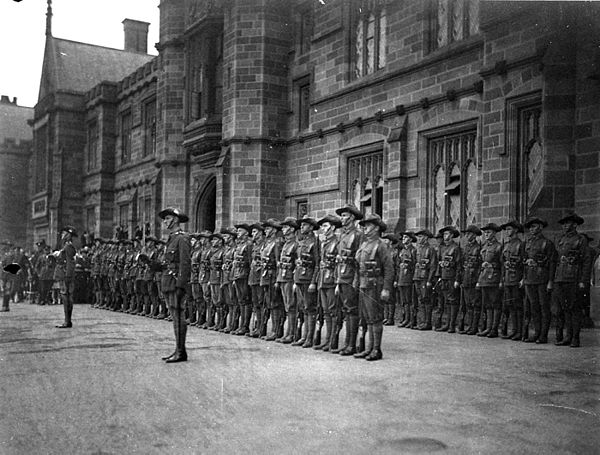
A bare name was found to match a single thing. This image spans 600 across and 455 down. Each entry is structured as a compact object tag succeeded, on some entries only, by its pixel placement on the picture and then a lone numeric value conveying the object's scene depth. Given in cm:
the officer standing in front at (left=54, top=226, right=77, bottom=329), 1431
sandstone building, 1274
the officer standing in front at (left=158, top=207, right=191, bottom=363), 980
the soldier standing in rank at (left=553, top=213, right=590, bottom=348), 1098
